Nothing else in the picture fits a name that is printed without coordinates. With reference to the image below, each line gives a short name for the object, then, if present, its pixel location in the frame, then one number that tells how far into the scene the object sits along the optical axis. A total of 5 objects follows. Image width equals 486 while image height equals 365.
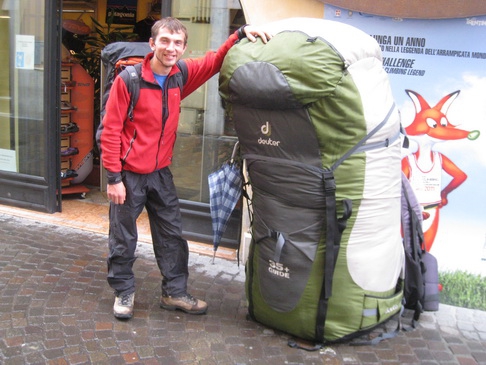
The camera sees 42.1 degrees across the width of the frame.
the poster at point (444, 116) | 4.25
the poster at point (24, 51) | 6.31
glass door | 6.21
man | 3.75
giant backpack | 3.36
